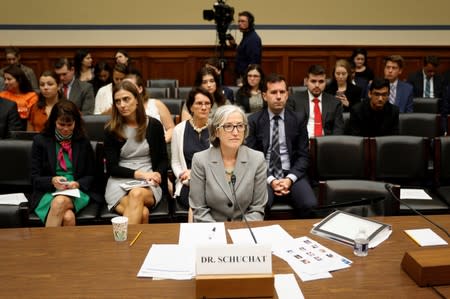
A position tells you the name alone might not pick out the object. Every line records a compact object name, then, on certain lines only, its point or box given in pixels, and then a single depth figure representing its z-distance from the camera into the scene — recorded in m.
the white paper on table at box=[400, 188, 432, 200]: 3.48
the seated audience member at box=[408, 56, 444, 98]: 6.79
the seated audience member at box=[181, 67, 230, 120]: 4.84
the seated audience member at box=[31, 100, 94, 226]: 3.54
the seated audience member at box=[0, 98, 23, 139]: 4.70
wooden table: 1.83
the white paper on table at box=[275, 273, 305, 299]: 1.80
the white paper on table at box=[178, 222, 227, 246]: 2.26
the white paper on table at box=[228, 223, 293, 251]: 2.27
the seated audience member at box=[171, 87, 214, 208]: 3.87
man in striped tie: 3.84
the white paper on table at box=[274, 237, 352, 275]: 2.01
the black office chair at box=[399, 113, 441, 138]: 4.67
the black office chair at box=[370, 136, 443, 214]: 3.87
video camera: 7.39
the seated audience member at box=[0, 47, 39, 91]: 7.08
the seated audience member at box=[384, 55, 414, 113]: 5.70
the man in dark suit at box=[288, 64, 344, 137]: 4.64
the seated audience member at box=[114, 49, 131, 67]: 6.77
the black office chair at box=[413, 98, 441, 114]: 5.69
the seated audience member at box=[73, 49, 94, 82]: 6.57
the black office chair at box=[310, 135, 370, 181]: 3.83
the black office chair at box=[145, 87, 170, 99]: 6.26
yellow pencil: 2.25
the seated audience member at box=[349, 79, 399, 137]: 4.49
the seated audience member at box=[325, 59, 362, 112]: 5.48
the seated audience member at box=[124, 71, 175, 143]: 4.57
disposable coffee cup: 2.25
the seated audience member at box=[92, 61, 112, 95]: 6.18
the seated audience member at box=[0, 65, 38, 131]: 5.10
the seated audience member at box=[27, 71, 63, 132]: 4.64
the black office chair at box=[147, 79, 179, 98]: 7.15
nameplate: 1.77
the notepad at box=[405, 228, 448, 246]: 2.23
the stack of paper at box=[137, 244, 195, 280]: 1.96
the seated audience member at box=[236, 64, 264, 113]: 5.40
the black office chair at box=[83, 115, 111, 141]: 4.41
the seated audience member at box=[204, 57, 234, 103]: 5.78
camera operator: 7.17
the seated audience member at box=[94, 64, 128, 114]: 5.31
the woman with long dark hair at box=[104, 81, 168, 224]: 3.68
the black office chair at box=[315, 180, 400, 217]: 2.68
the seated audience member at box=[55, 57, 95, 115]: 5.61
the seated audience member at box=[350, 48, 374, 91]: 6.66
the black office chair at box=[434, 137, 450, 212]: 3.82
